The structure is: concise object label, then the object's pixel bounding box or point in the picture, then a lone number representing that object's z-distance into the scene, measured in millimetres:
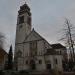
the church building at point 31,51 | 23433
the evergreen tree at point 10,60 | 28260
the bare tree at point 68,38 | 15468
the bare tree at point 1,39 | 17500
